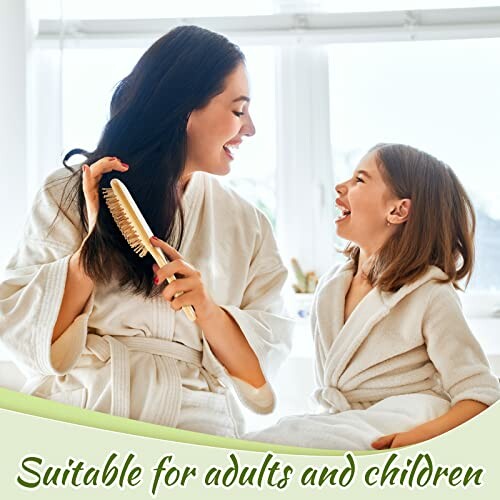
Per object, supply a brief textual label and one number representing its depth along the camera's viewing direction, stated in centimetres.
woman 217
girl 215
